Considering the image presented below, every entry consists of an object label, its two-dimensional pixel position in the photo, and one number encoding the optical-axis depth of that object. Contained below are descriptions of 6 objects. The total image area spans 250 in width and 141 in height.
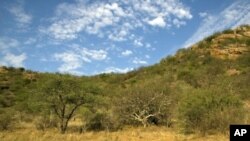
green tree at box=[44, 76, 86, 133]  11.63
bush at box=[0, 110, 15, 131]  11.95
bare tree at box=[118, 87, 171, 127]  12.48
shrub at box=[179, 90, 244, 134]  8.48
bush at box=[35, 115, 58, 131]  12.19
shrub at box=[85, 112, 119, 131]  12.18
